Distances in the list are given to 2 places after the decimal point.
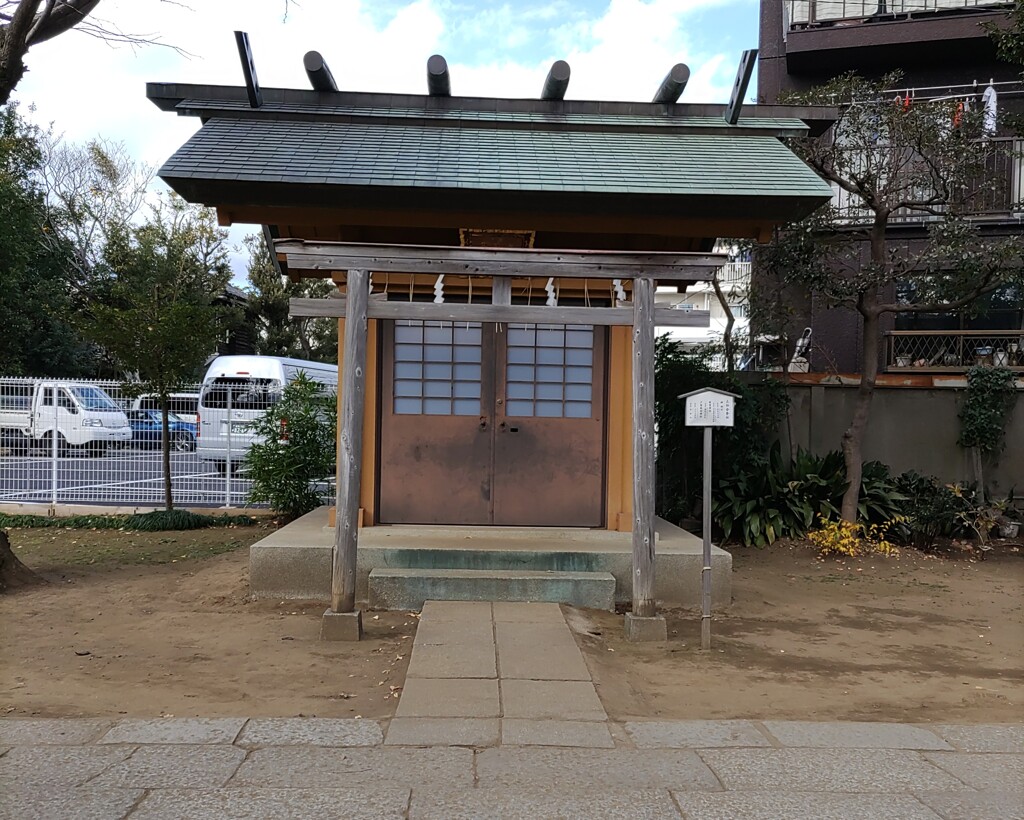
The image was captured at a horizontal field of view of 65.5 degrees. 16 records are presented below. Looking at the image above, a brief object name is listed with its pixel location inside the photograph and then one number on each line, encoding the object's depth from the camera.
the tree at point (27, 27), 6.96
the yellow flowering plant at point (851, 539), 9.08
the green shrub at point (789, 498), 9.68
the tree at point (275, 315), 28.20
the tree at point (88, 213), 25.75
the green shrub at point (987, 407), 10.00
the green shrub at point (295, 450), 10.67
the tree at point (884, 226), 8.98
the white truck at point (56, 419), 11.38
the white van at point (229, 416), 11.53
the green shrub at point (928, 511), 9.60
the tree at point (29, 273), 19.36
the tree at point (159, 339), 10.16
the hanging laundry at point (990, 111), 9.76
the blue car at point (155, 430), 11.48
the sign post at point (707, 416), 5.74
